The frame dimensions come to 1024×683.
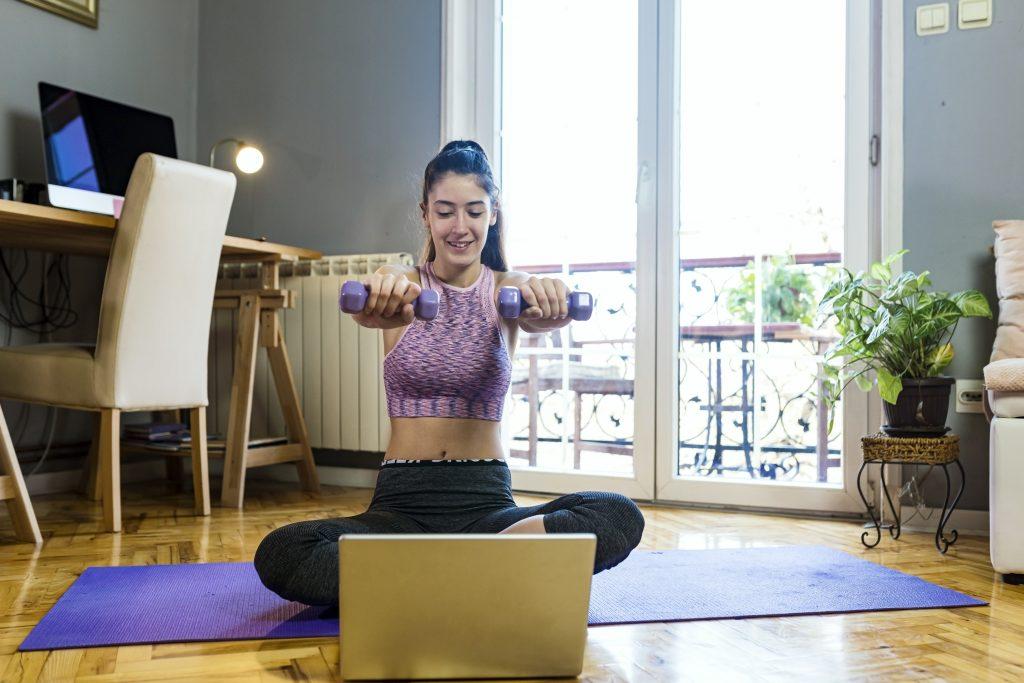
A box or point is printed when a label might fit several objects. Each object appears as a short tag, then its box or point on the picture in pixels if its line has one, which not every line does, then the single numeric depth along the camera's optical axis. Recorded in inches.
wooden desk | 101.9
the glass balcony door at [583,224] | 113.7
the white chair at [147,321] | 90.5
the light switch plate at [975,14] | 96.9
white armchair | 71.7
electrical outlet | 95.6
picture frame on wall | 119.3
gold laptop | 44.0
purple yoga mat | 57.4
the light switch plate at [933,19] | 98.4
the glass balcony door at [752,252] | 108.5
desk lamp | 122.2
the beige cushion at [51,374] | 91.3
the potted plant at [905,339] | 89.0
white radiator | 119.3
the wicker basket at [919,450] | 87.4
